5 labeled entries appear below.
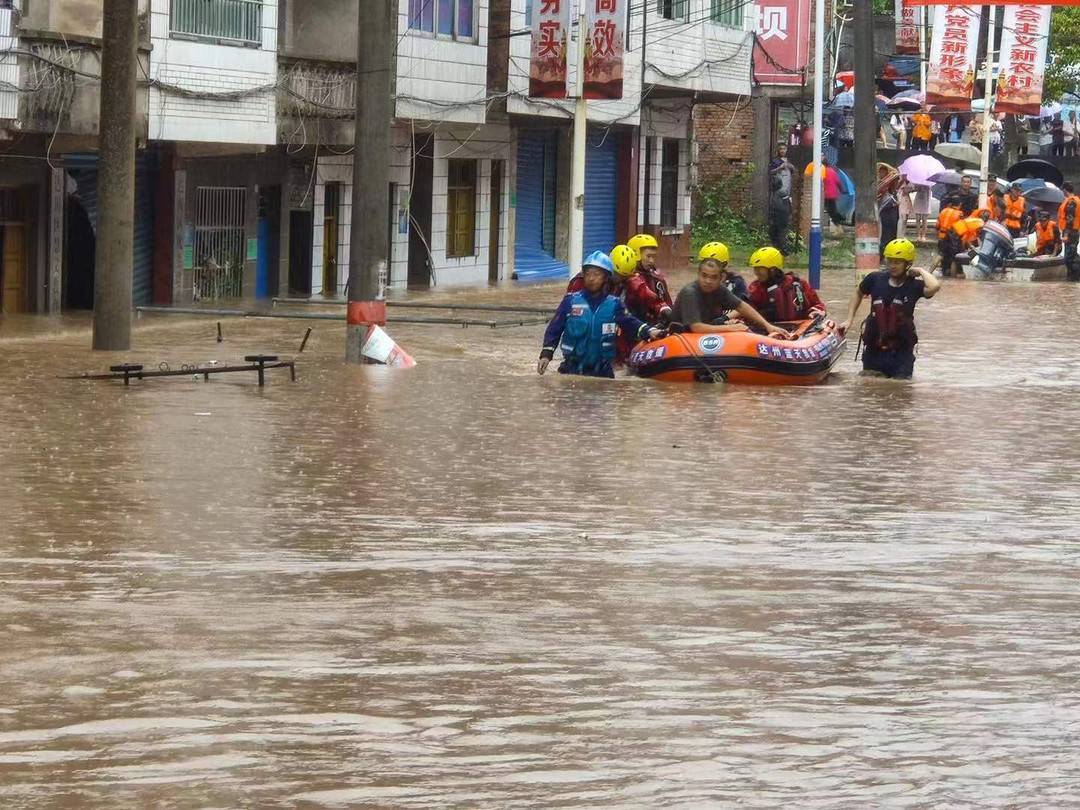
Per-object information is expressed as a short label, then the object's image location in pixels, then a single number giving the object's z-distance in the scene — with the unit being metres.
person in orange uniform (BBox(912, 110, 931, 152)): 66.12
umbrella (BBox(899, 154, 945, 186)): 56.84
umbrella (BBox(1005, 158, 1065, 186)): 63.41
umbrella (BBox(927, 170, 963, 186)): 56.41
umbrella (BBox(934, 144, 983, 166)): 61.22
